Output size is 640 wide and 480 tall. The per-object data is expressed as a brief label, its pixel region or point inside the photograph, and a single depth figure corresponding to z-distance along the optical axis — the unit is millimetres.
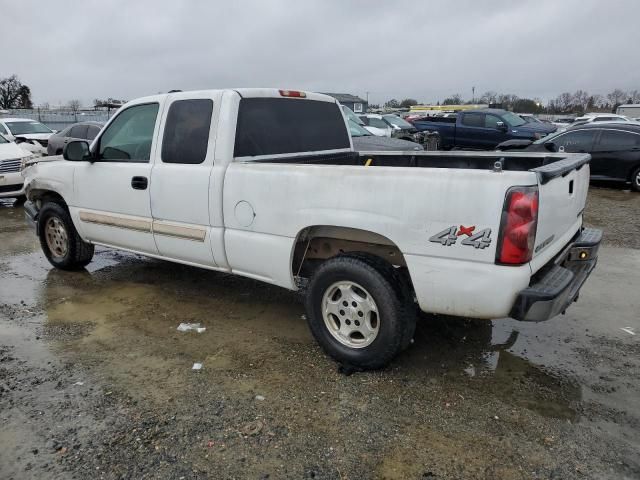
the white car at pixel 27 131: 14847
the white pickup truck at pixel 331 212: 2848
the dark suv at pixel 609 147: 11203
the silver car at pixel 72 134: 14039
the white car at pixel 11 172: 9758
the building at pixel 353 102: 48331
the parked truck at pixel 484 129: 16766
